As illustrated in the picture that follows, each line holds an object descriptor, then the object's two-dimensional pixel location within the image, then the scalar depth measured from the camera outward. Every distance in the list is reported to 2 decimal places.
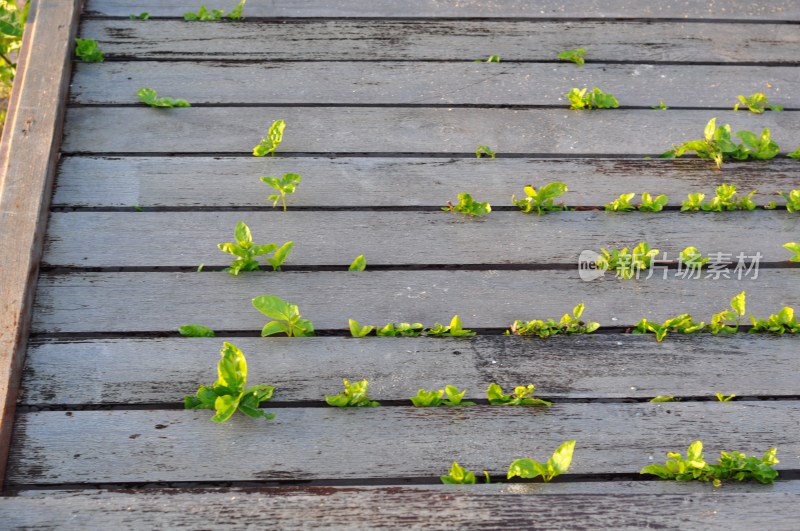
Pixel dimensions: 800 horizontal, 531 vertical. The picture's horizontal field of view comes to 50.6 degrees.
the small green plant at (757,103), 2.68
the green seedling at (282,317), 1.97
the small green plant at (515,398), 1.88
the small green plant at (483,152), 2.47
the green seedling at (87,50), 2.66
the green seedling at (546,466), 1.72
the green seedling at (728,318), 2.05
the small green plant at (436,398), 1.86
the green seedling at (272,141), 2.42
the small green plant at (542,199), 2.30
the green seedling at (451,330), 2.00
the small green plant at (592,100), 2.63
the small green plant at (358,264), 2.16
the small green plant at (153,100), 2.54
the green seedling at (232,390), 1.81
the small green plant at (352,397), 1.85
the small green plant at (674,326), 2.04
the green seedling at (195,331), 1.98
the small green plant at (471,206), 2.29
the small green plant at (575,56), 2.80
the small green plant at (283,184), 2.26
